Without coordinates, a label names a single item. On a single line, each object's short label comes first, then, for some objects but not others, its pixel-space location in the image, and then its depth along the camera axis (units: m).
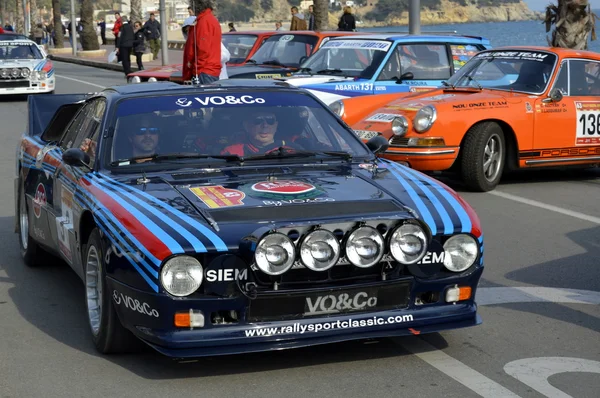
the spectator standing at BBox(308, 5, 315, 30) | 30.61
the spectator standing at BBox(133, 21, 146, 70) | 31.41
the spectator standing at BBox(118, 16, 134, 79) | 29.58
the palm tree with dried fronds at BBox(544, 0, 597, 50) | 16.55
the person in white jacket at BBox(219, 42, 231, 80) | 13.41
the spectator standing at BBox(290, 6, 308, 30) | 27.23
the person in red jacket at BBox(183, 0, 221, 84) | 12.74
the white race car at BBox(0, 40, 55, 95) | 23.36
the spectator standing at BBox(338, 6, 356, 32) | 27.34
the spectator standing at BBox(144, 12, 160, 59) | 35.03
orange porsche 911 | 10.52
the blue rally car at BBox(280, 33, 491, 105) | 13.36
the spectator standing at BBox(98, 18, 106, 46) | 62.40
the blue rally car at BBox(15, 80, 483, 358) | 4.77
